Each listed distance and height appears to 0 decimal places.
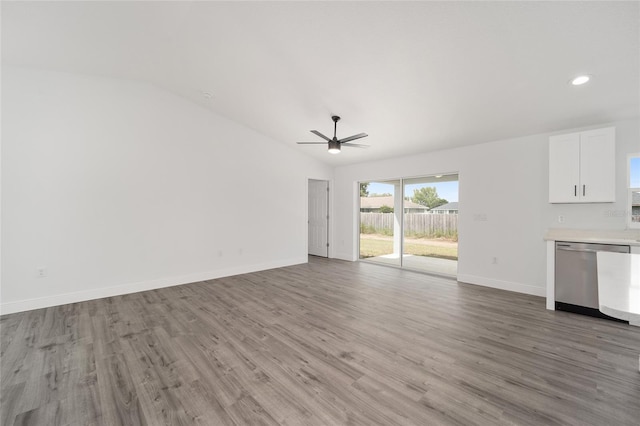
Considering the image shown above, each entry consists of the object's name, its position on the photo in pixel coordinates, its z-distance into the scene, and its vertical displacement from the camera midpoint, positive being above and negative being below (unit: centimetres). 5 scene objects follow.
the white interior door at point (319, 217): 739 -9
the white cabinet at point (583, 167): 336 +71
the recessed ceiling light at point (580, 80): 268 +151
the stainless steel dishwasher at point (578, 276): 320 -81
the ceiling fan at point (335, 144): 395 +113
